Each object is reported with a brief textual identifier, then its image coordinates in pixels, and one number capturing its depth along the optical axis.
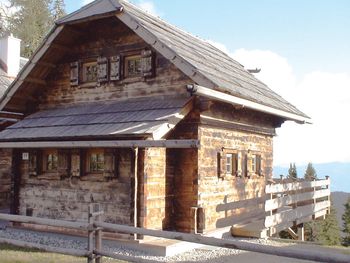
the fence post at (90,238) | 7.21
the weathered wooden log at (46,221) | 7.57
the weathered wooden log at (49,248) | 7.34
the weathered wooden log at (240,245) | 5.05
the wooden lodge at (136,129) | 10.95
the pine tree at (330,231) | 43.25
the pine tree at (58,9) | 40.47
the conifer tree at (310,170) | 57.76
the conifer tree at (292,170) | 55.77
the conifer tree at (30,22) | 36.28
